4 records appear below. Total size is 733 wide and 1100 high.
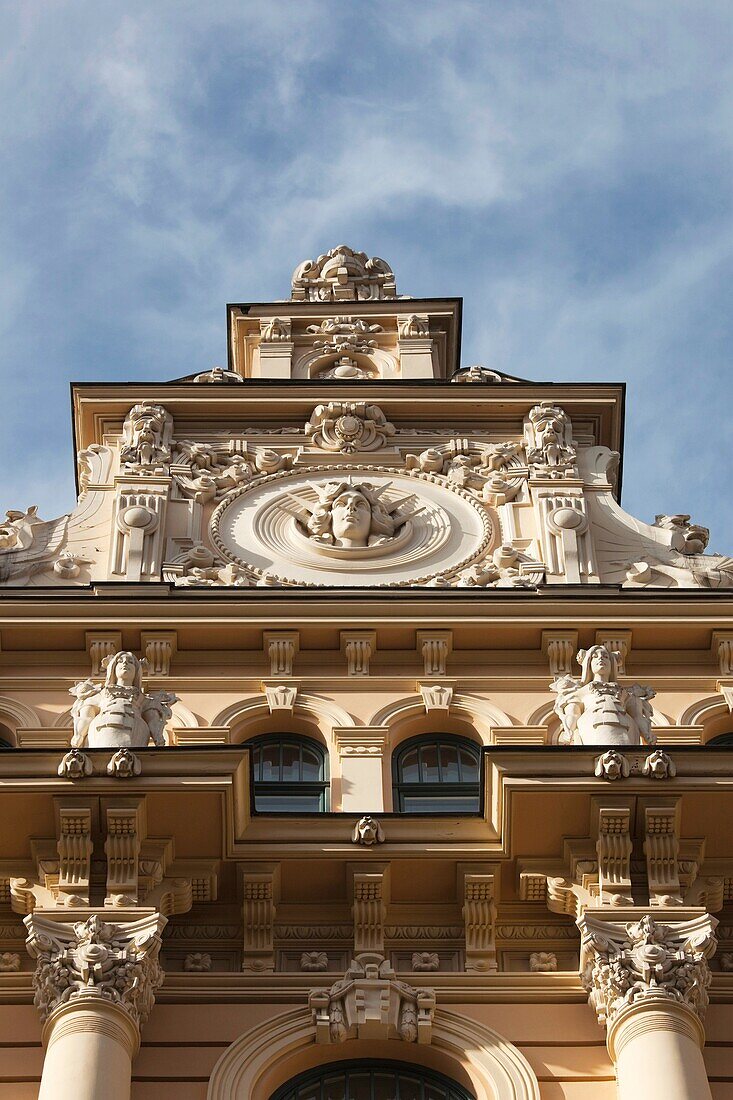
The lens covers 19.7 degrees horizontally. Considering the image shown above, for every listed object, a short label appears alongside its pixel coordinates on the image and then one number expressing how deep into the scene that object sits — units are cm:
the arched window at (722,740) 2327
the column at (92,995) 1720
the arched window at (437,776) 2223
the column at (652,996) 1733
